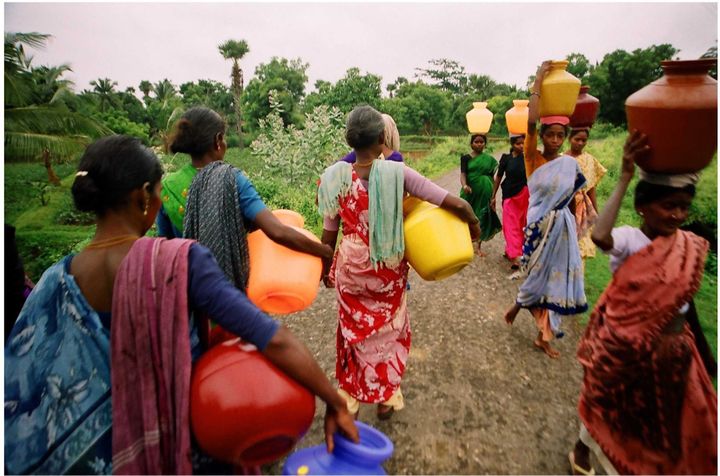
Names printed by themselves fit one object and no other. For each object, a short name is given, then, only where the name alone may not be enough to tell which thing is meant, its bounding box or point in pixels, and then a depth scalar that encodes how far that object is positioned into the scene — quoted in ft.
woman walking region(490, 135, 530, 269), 16.88
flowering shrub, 29.78
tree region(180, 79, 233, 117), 135.54
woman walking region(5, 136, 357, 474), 3.76
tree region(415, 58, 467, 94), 153.28
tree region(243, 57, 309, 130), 95.67
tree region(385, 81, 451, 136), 109.60
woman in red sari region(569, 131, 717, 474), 5.63
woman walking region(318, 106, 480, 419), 7.37
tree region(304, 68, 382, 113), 80.69
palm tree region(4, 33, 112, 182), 27.79
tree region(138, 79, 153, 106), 168.45
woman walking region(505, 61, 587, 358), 10.48
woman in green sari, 18.70
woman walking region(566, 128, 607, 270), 13.93
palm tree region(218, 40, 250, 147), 90.74
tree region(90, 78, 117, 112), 114.52
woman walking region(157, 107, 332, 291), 5.91
